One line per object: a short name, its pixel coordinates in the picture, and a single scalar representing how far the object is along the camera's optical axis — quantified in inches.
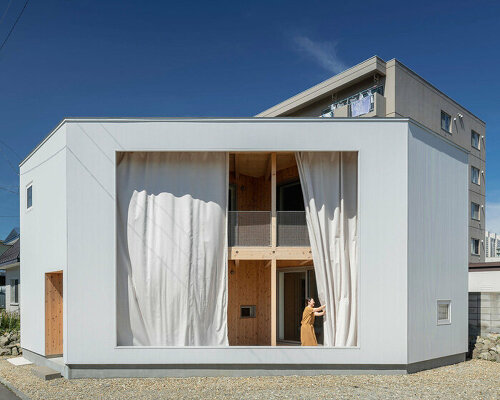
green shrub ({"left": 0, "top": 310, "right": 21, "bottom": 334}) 639.1
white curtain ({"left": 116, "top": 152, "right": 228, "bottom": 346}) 428.5
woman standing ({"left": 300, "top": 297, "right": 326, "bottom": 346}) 454.9
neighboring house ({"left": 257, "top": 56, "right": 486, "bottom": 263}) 968.3
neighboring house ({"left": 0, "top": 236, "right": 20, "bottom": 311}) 836.0
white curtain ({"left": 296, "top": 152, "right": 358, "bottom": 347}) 433.7
